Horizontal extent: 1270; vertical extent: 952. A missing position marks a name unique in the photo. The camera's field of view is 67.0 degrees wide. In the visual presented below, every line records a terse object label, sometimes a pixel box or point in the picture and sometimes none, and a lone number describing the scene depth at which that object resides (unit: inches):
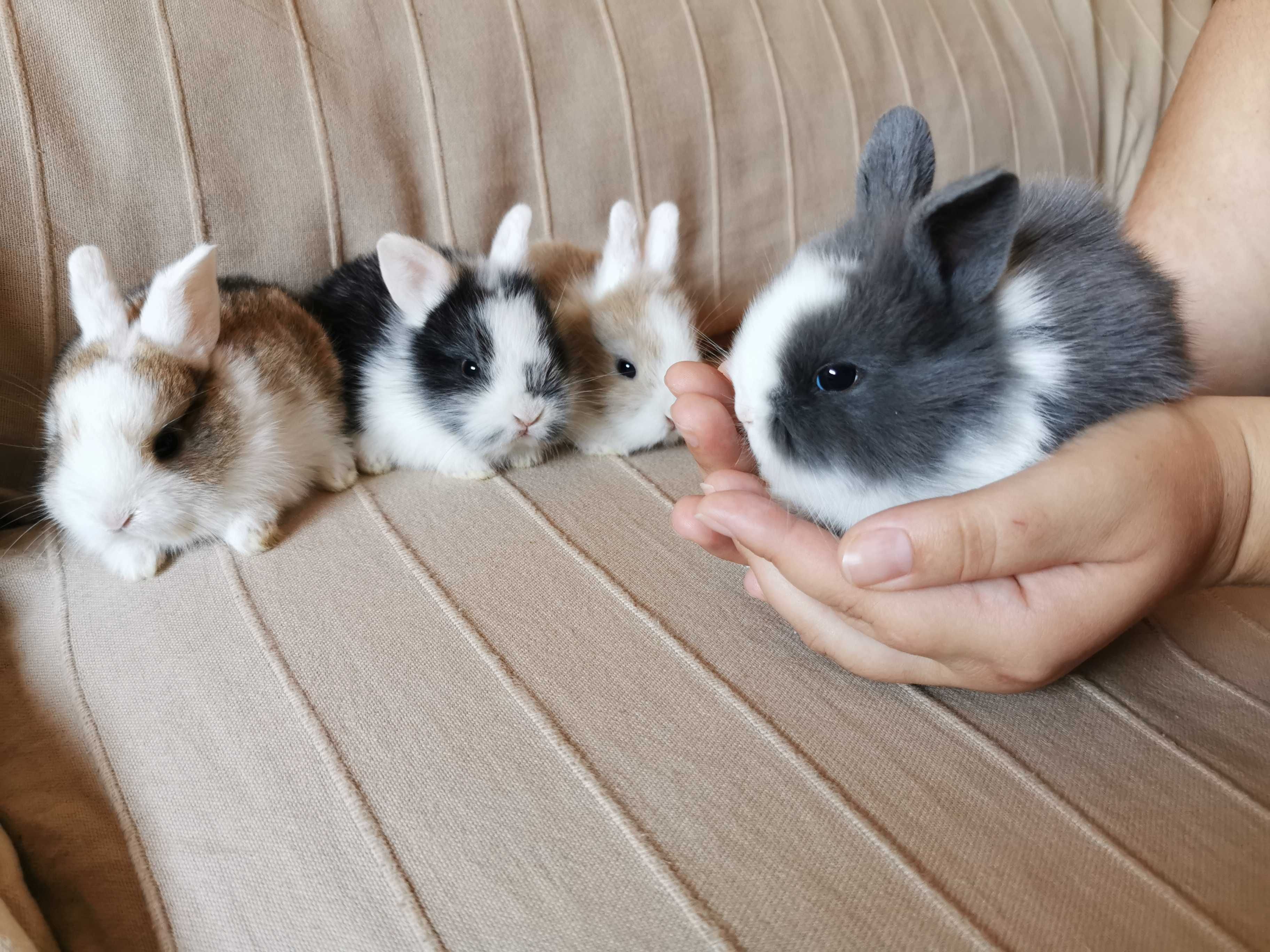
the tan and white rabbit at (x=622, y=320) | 15.2
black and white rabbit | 14.0
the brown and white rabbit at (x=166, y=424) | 11.2
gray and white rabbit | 8.9
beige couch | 7.7
